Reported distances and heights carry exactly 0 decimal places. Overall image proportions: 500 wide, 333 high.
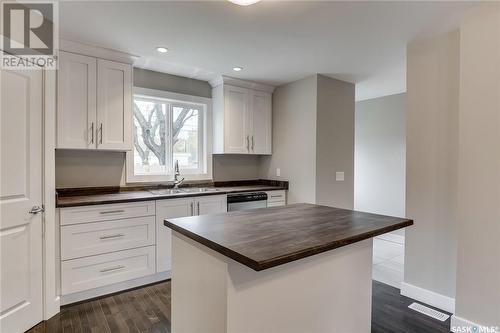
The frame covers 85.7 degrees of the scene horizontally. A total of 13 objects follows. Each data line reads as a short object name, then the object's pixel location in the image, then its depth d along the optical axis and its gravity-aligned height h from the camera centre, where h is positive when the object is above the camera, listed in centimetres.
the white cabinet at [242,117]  382 +68
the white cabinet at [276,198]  386 -50
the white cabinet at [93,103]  264 +61
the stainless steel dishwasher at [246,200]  345 -49
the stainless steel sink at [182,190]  328 -36
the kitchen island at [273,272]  118 -56
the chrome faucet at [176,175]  356 -17
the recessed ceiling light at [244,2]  173 +104
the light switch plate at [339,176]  389 -17
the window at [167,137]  348 +36
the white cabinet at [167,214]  290 -58
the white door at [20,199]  191 -28
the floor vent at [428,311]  230 -130
